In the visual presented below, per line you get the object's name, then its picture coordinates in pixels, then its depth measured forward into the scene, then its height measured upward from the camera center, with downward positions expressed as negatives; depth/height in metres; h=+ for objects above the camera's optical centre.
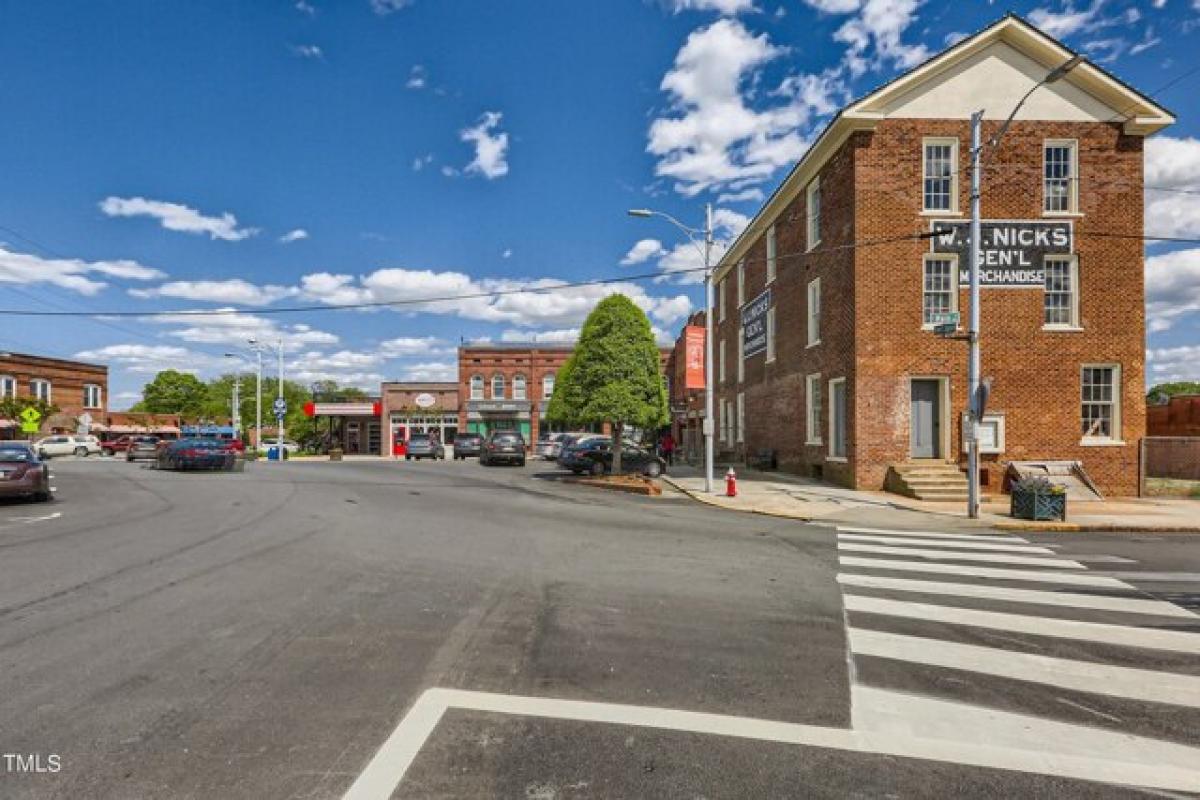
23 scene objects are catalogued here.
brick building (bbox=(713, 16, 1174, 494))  18.05 +4.32
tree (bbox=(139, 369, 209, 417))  97.38 +2.17
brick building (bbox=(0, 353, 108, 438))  55.22 +2.27
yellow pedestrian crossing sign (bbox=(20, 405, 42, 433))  43.84 -0.75
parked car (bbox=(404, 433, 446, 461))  41.47 -2.56
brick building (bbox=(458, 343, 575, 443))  54.38 +2.42
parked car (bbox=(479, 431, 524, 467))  31.38 -1.99
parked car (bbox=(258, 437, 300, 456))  57.24 -4.11
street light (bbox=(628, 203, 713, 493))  18.45 +2.37
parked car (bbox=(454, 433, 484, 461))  40.84 -2.32
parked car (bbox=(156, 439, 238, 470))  26.08 -1.88
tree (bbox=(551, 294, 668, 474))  20.38 +1.20
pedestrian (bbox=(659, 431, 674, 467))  34.73 -2.14
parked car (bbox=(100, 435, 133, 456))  51.12 -3.02
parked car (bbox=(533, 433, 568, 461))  38.10 -2.33
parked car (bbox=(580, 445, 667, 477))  23.86 -2.01
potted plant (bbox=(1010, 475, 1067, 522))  13.25 -1.95
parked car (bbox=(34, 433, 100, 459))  45.56 -2.71
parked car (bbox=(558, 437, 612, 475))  24.38 -1.67
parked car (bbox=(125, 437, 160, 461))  35.06 -2.29
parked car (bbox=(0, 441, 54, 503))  13.89 -1.43
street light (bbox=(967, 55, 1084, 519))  13.41 +1.72
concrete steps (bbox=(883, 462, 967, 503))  16.44 -1.96
